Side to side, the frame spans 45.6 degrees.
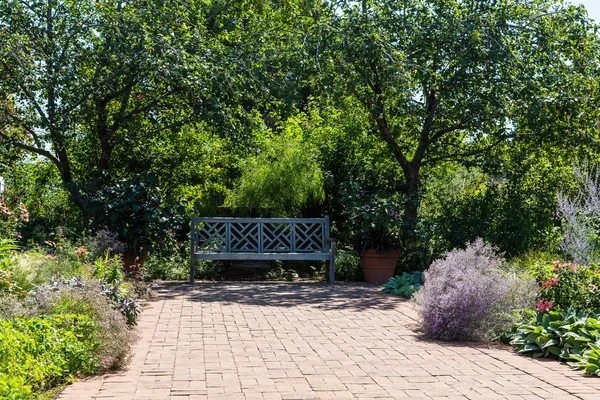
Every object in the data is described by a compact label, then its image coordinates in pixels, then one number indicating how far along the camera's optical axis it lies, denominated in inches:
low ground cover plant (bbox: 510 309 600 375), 227.2
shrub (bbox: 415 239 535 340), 275.7
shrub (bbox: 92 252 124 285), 298.7
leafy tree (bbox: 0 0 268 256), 434.6
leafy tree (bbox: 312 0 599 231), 466.0
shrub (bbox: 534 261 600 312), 269.3
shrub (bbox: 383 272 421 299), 408.8
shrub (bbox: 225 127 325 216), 528.1
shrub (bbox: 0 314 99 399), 166.1
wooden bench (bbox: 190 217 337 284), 481.1
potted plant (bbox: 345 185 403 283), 494.9
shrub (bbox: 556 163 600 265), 375.0
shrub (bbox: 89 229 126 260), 391.2
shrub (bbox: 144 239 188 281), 508.1
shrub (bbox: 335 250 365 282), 521.0
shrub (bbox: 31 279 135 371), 217.9
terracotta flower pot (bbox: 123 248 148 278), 452.8
